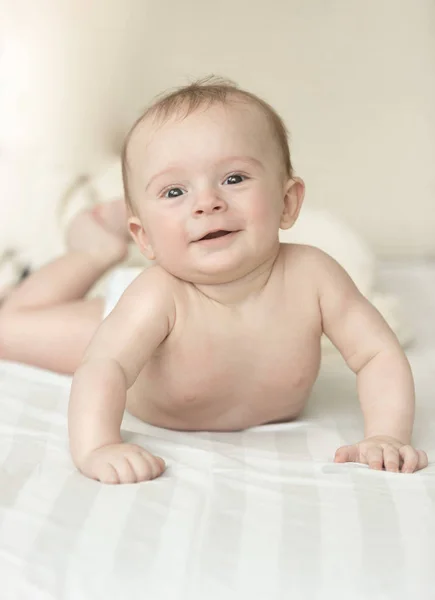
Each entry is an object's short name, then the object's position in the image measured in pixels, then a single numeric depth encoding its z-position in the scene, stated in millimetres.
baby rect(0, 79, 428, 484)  1027
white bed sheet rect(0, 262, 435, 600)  824
